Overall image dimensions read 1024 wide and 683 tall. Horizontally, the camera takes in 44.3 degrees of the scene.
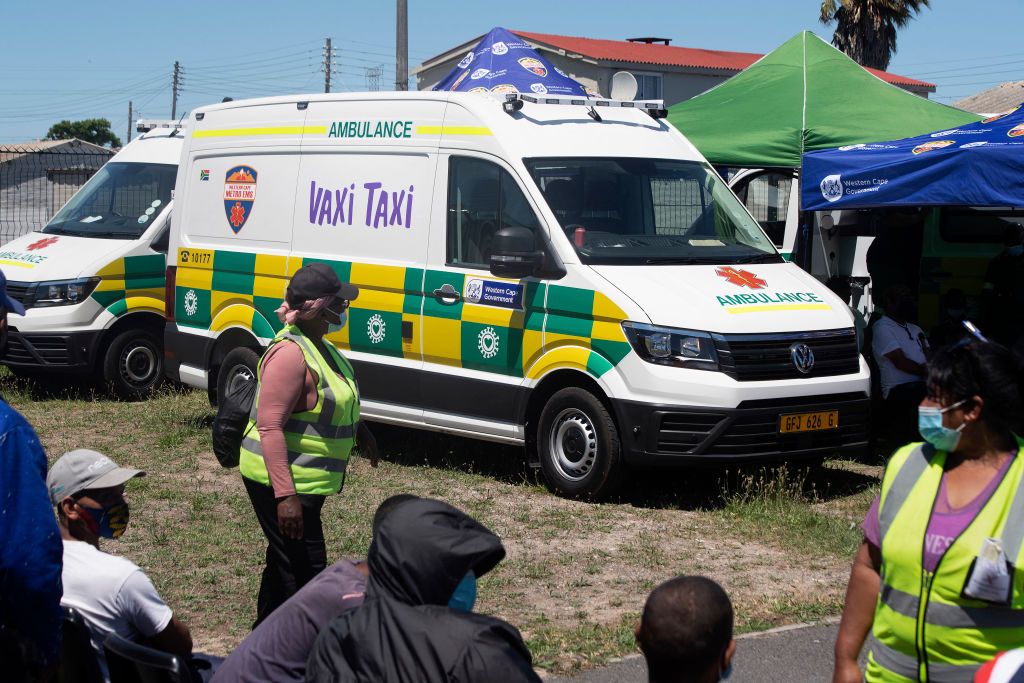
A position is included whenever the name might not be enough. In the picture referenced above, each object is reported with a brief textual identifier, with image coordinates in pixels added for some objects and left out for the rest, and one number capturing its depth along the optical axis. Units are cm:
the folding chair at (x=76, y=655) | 333
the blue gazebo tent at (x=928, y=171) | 813
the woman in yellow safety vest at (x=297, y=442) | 472
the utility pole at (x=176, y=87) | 7225
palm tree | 3984
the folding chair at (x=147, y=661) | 346
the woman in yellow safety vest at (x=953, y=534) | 309
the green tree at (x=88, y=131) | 7925
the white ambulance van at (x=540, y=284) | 755
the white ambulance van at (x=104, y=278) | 1139
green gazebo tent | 1103
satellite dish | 990
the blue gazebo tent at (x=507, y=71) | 1513
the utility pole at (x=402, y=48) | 1794
